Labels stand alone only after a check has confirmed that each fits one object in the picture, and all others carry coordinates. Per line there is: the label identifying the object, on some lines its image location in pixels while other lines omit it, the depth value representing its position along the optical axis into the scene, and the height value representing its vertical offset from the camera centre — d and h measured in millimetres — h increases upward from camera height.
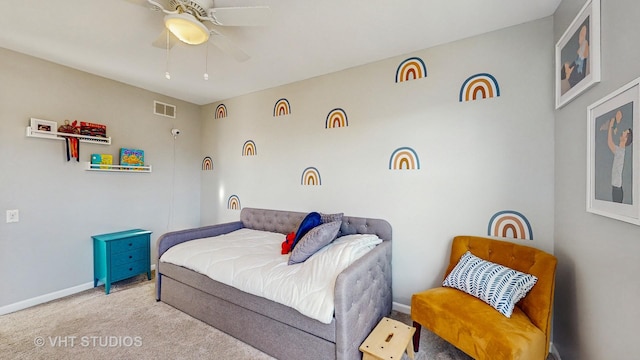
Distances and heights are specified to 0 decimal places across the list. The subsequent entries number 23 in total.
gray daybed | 1556 -994
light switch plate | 2420 -356
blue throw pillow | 2384 -456
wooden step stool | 1482 -1049
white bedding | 1628 -709
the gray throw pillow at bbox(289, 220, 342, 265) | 2053 -548
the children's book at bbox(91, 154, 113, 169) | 2918 +230
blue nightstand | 2791 -906
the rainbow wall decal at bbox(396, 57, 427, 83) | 2352 +1049
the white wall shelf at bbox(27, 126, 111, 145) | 2506 +472
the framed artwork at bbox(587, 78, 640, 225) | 1035 +101
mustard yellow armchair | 1360 -861
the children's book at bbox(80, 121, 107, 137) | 2834 +589
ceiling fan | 1504 +1025
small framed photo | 2520 +549
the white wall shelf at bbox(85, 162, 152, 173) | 2900 +143
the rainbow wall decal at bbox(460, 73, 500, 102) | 2047 +764
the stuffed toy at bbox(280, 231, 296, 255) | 2357 -637
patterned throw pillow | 1576 -709
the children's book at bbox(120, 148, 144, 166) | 3180 +296
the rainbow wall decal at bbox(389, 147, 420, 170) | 2375 +183
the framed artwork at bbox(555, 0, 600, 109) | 1301 +732
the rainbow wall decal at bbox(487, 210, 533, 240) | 1939 -382
